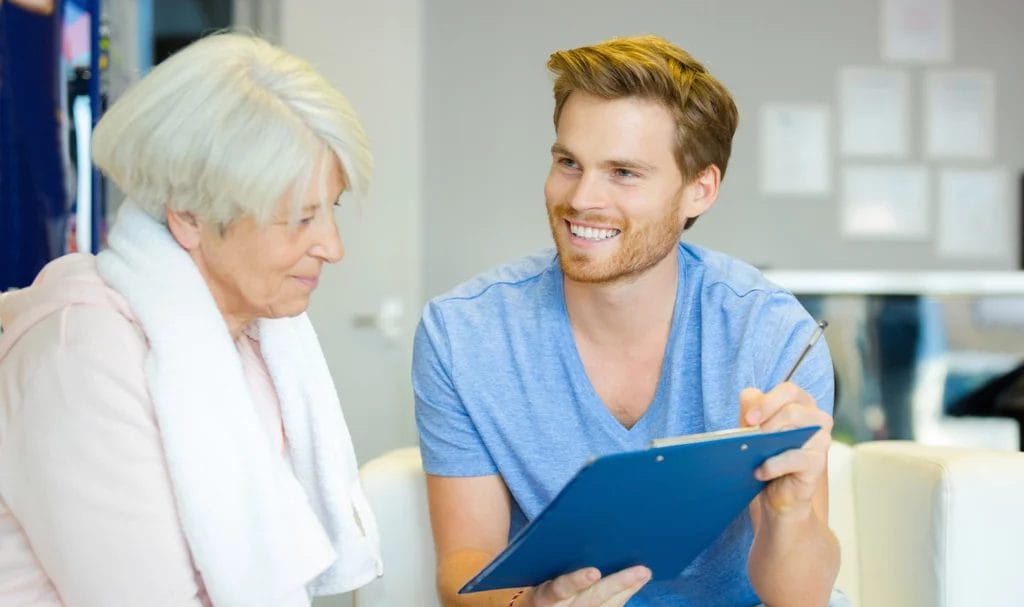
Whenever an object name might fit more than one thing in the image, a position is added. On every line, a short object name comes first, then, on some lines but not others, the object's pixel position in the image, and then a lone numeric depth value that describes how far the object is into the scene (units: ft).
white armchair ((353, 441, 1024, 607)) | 5.41
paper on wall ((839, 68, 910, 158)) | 13.99
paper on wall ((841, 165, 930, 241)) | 14.02
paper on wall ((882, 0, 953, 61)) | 14.06
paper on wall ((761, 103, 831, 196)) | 13.85
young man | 5.60
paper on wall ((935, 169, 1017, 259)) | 14.10
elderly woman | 3.86
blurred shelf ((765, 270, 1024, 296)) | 11.17
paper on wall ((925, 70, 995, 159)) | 14.14
